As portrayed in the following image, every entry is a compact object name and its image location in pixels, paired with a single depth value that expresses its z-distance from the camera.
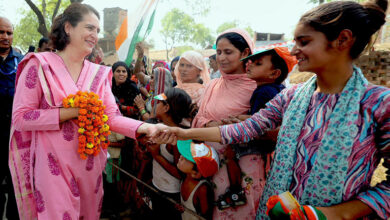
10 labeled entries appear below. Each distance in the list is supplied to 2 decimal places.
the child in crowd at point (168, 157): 2.50
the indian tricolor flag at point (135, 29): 3.46
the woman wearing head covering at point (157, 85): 3.71
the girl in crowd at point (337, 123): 1.10
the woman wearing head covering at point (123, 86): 4.16
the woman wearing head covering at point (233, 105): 1.93
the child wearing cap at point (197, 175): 1.87
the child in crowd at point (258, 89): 1.92
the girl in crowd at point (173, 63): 4.98
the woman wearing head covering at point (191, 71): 3.30
